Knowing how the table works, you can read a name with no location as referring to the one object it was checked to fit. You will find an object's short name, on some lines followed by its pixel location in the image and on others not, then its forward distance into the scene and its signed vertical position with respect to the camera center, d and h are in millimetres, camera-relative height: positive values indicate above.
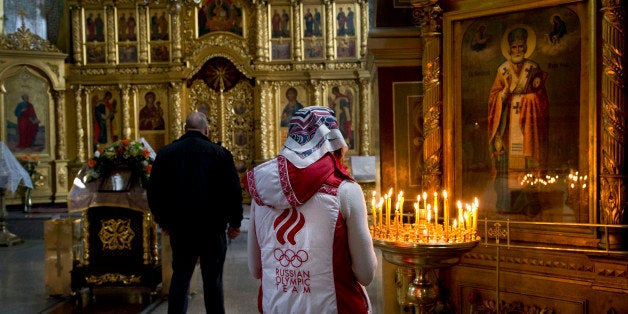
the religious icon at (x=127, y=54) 14836 +2418
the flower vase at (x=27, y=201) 13221 -1028
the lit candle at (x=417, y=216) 3181 -362
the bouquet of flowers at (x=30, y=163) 13469 -191
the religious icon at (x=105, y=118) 14891 +869
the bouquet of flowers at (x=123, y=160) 5750 -67
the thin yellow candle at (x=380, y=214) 3197 -352
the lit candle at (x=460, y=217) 3087 -366
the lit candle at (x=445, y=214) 3162 -350
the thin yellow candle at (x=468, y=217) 3156 -364
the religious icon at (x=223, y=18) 14641 +3208
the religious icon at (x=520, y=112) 3643 +216
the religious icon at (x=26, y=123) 14320 +747
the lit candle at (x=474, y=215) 3117 -354
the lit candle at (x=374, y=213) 3188 -338
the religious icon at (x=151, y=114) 14844 +943
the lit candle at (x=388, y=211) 3193 -329
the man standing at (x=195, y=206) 4301 -390
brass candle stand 2949 -494
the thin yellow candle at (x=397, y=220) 3184 -382
